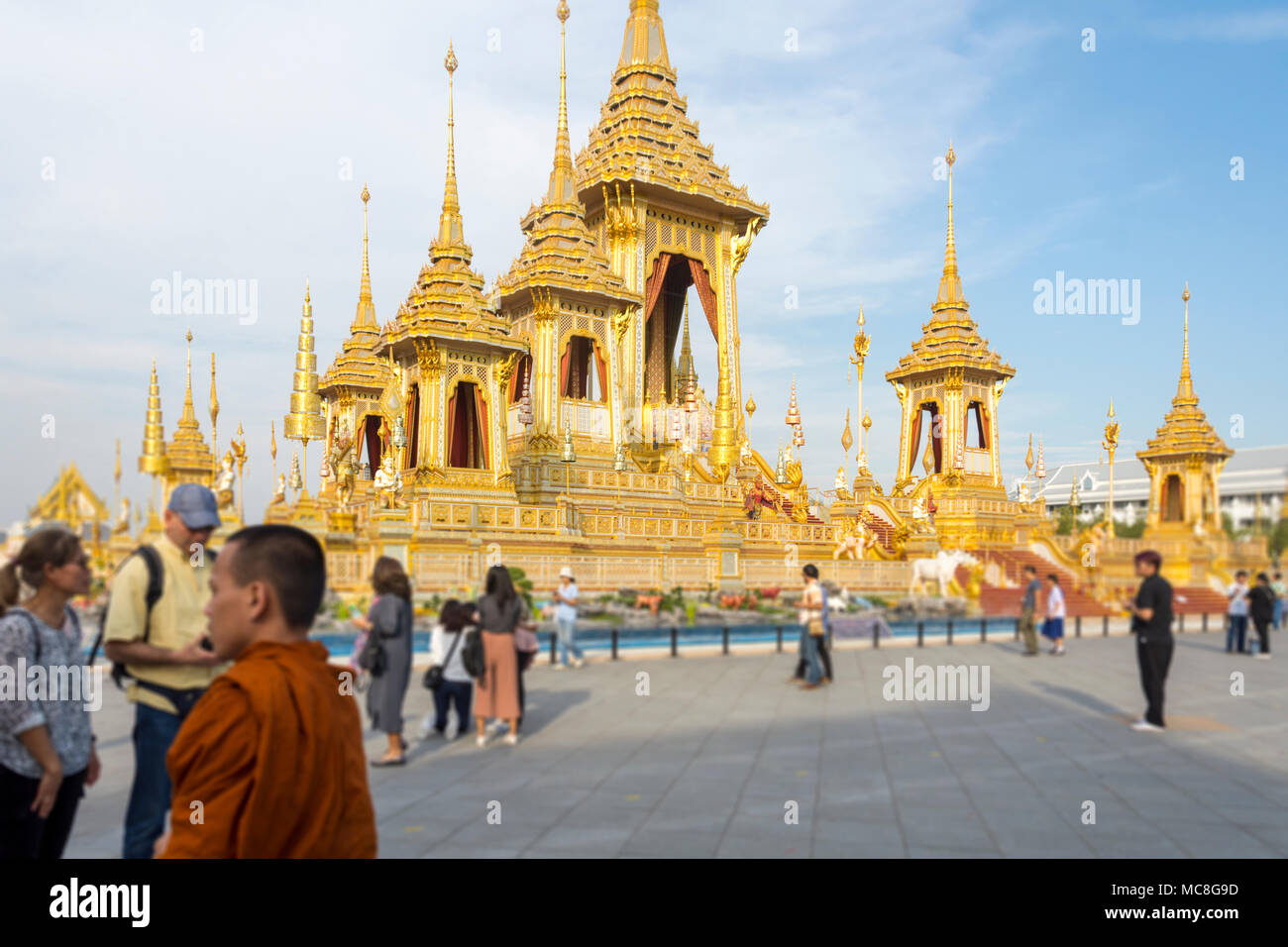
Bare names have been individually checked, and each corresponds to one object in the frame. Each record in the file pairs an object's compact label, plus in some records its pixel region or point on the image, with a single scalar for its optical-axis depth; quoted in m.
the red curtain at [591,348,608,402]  30.99
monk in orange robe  2.21
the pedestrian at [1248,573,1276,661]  13.56
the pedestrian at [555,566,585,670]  15.08
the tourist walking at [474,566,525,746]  9.35
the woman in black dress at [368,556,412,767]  8.42
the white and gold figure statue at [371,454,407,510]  19.20
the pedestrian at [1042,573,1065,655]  14.69
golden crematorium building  21.33
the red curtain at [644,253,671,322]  34.50
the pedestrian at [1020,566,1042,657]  16.44
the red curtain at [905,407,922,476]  39.31
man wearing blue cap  4.33
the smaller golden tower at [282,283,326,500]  14.45
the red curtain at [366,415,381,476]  37.06
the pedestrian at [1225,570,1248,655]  13.13
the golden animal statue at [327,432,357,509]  19.21
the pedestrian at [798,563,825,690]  13.26
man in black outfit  8.48
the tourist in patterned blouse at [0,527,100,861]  3.73
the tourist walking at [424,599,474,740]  9.63
